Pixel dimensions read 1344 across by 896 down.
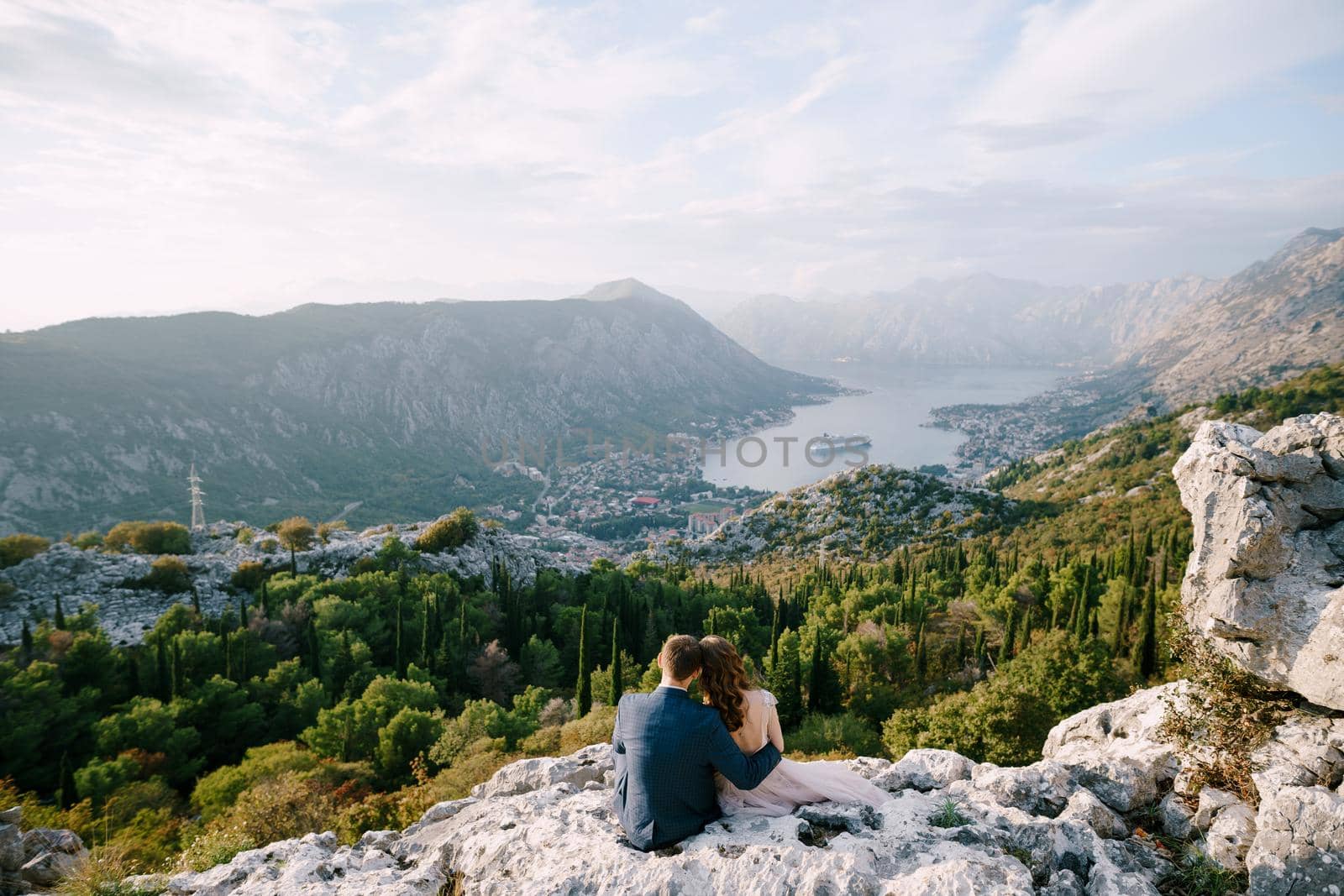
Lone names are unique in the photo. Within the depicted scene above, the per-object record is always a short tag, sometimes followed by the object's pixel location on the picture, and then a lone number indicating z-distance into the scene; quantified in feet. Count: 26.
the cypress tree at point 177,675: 98.07
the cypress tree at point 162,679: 101.96
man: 19.15
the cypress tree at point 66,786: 71.81
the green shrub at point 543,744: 72.54
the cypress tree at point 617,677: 100.12
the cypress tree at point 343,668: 116.16
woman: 19.94
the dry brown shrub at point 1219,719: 23.40
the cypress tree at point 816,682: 97.81
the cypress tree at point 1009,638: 102.37
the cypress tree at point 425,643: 121.90
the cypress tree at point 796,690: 96.16
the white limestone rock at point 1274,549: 24.38
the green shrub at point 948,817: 21.91
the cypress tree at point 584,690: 97.28
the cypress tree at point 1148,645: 87.40
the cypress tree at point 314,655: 116.67
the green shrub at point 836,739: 73.19
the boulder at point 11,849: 30.07
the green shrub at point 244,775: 71.15
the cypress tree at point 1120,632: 99.91
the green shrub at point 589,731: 68.39
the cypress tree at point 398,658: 118.62
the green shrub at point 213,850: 31.14
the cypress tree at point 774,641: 109.04
